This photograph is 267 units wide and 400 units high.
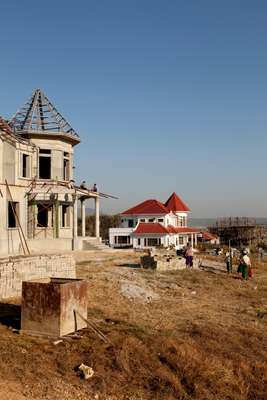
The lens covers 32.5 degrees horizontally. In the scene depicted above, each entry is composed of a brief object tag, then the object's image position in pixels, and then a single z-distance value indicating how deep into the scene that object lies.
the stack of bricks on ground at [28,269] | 13.40
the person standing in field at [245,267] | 22.16
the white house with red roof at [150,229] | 47.66
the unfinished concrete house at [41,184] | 25.27
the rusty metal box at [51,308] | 10.20
